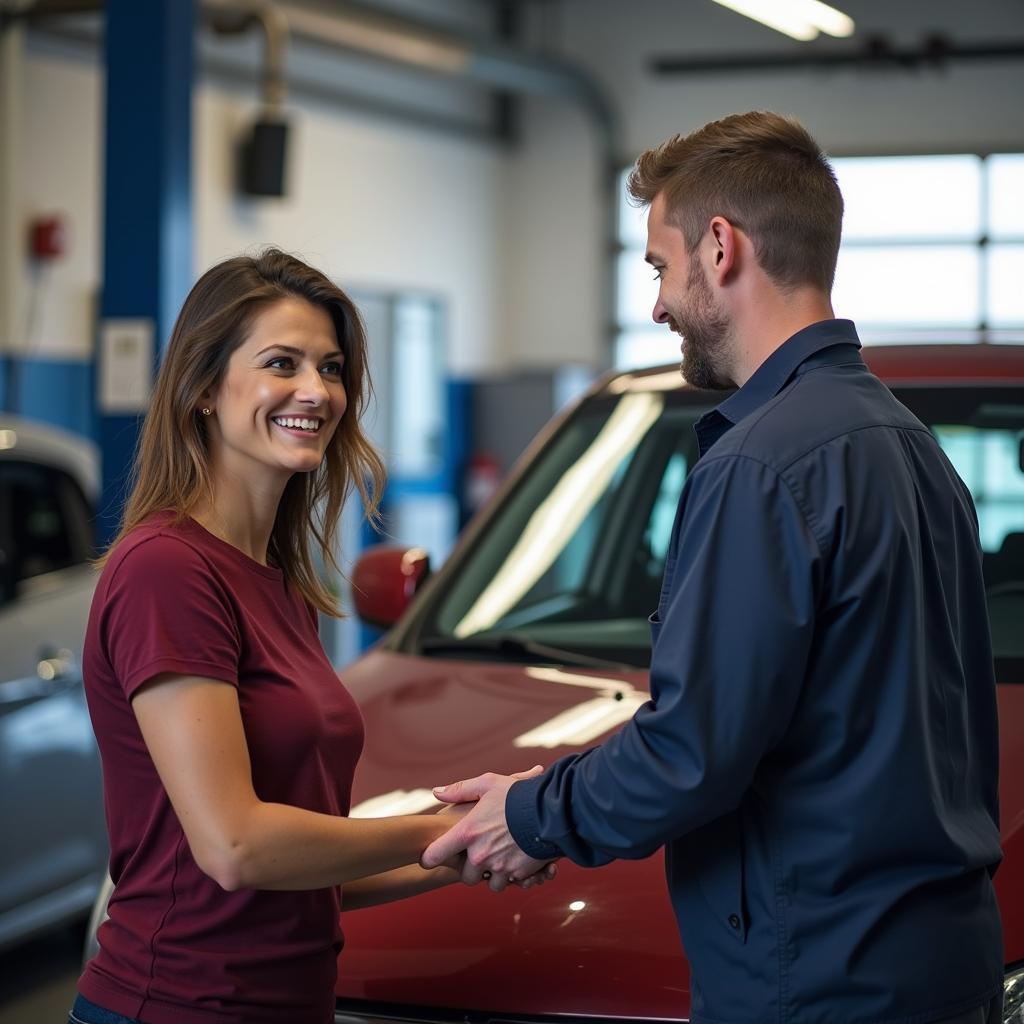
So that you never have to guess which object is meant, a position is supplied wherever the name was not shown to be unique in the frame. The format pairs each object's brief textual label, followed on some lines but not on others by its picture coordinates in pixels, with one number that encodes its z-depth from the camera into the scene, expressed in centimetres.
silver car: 452
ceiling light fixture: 795
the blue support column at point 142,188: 592
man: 228
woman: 242
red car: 264
